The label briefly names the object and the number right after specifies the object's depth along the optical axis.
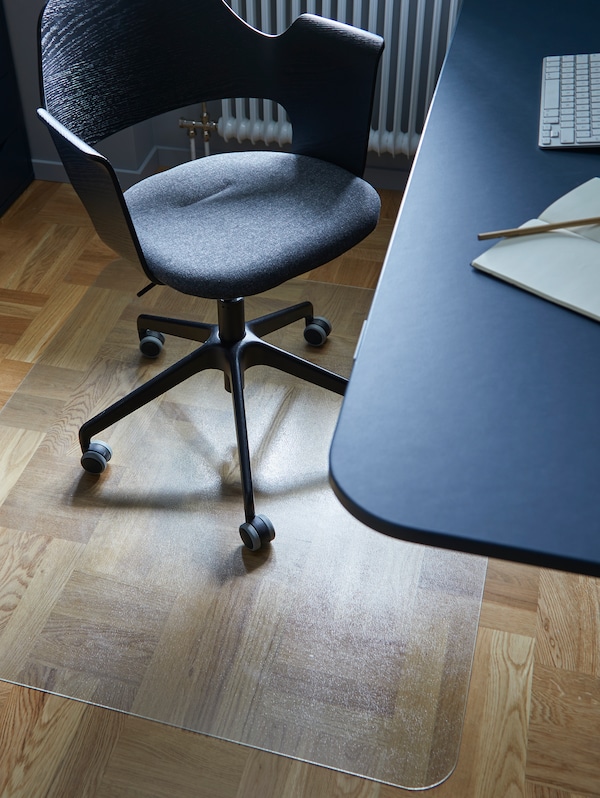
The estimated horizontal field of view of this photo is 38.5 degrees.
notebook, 0.91
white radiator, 2.23
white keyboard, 1.19
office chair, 1.45
